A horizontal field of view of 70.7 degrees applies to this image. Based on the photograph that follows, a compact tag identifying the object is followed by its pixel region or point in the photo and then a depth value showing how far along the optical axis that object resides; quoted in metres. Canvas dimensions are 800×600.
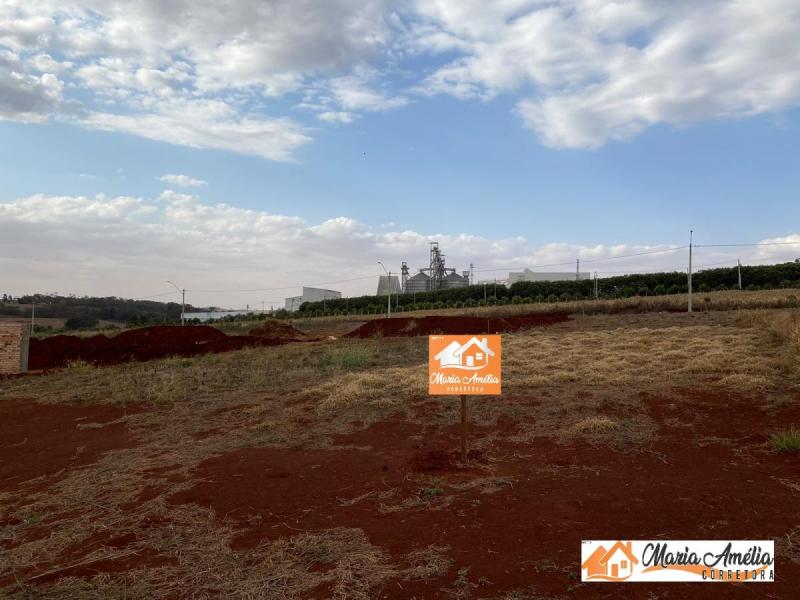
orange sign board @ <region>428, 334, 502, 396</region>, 7.48
